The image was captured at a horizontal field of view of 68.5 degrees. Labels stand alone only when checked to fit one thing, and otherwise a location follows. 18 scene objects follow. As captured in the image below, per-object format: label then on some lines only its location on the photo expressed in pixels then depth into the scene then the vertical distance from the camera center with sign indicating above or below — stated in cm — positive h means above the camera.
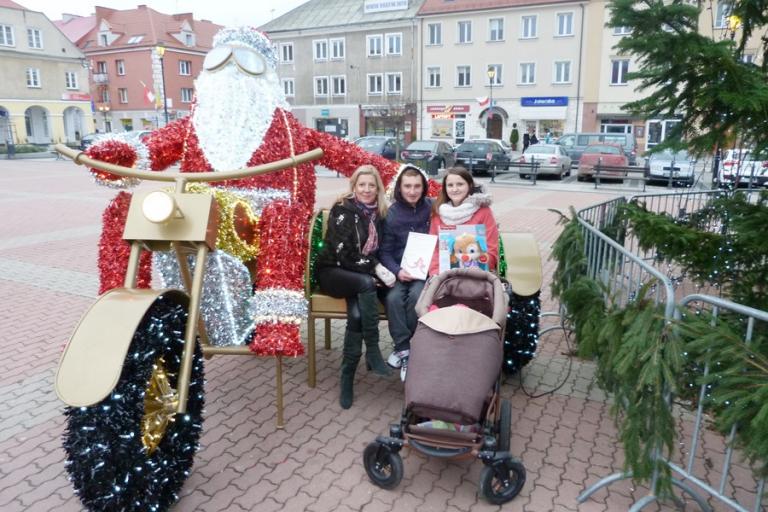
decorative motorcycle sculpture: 233 -97
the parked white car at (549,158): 1967 -51
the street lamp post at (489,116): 3544 +179
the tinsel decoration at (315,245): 411 -75
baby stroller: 285 -131
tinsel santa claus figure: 364 -10
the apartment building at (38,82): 4109 +461
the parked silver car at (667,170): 1754 -81
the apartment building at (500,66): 3422 +487
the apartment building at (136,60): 4712 +695
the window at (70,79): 4500 +505
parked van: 2308 +12
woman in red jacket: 401 -48
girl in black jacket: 385 -86
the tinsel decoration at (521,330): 410 -135
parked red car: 1909 -49
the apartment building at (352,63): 3888 +570
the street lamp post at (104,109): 4758 +284
